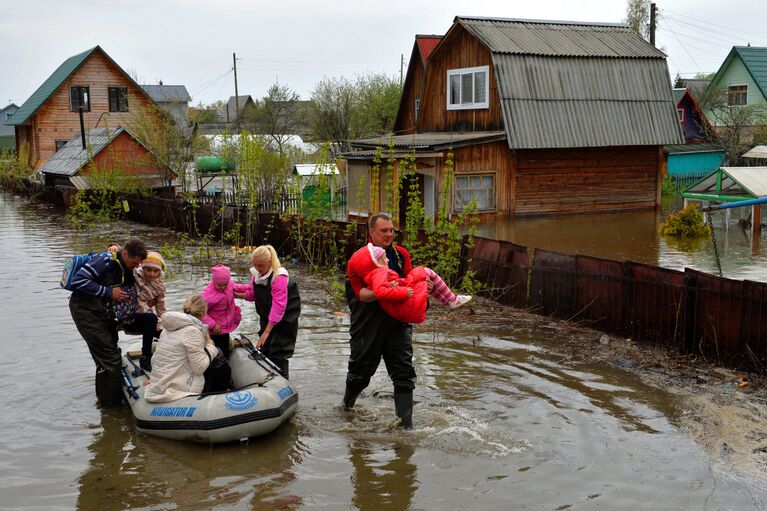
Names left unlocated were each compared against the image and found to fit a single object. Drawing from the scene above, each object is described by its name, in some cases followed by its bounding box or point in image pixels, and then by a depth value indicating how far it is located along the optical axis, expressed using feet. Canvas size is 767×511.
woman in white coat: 24.76
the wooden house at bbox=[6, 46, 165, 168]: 162.20
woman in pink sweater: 27.53
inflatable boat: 24.26
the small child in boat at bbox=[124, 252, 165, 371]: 28.32
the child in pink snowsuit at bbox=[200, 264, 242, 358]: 27.73
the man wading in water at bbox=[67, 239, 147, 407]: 26.63
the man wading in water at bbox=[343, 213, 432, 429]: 24.80
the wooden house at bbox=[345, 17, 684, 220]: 88.28
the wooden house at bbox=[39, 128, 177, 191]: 110.93
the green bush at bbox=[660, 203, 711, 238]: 74.18
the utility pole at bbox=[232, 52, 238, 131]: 194.29
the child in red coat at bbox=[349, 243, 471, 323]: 23.80
